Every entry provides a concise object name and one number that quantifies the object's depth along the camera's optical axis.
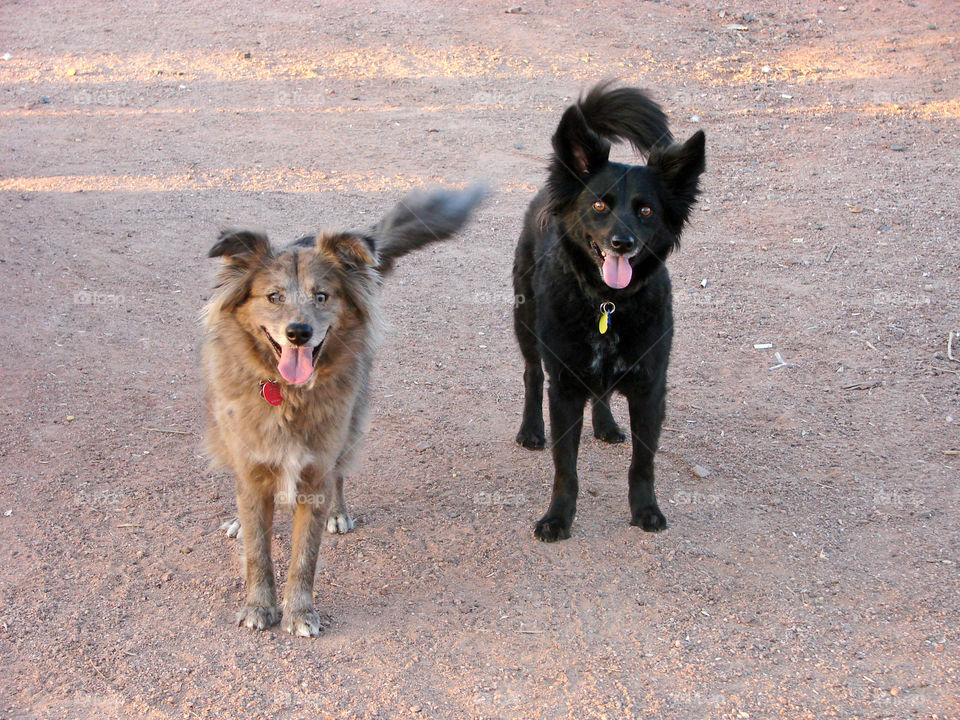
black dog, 4.71
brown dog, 4.00
